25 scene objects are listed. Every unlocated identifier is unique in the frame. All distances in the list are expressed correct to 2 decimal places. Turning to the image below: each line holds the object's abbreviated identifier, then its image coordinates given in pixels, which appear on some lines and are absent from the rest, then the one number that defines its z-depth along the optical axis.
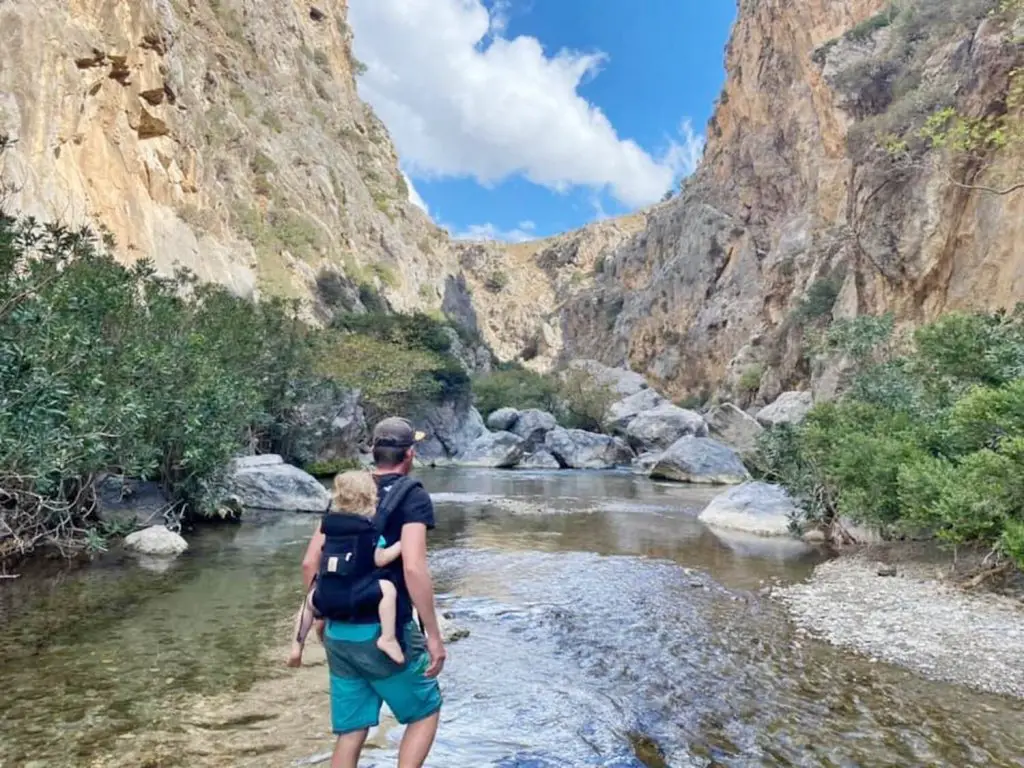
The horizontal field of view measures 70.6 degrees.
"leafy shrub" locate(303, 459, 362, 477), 36.00
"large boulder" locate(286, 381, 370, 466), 35.75
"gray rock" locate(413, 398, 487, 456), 56.31
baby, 3.82
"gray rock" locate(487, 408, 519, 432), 63.28
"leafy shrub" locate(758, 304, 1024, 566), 9.77
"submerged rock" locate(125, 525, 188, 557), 13.88
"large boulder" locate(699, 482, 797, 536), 19.20
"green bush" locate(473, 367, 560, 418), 72.50
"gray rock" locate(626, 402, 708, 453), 55.86
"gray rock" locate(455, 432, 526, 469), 50.84
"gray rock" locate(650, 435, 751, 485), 38.72
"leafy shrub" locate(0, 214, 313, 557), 10.35
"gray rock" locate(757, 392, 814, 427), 45.00
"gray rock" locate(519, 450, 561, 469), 52.47
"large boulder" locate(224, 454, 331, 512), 21.77
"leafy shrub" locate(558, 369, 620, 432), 68.00
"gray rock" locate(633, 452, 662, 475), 47.34
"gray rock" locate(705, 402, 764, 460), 51.10
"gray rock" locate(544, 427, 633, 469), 53.06
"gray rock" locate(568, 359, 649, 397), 72.91
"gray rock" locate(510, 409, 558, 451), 59.34
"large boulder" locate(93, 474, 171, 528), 15.35
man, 3.83
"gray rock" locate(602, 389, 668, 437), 65.31
